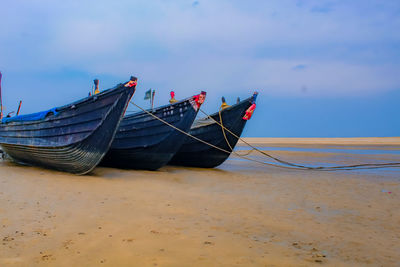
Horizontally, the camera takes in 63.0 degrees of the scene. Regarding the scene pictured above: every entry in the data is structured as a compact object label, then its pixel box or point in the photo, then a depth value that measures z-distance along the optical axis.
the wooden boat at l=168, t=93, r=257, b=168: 10.39
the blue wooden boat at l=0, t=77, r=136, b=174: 7.00
